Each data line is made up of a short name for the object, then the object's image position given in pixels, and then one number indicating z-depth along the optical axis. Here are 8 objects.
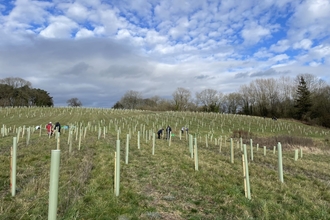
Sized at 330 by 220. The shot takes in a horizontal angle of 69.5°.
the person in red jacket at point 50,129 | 21.75
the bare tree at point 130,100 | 116.41
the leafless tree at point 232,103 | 96.78
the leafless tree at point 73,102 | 122.91
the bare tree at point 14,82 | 100.00
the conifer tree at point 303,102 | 63.66
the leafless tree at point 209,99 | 102.51
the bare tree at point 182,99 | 100.86
